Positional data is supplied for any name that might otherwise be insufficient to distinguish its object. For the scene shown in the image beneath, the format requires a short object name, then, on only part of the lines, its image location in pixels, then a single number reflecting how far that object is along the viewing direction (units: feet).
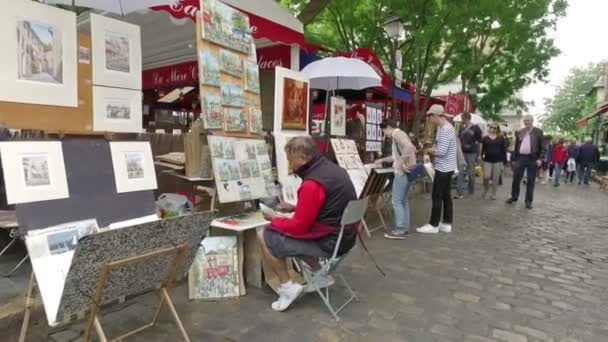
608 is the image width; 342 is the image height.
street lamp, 28.91
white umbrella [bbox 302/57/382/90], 19.79
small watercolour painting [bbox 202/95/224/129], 11.57
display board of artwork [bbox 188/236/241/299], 10.96
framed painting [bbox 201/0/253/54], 11.71
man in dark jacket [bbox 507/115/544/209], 26.43
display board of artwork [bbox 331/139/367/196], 19.20
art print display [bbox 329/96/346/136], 20.92
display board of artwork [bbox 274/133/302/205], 14.74
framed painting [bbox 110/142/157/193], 9.30
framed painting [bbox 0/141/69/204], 7.41
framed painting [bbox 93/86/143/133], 9.53
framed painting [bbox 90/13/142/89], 9.39
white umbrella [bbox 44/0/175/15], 11.51
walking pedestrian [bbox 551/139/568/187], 47.99
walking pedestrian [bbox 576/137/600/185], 49.06
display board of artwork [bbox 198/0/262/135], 11.62
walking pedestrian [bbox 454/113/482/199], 31.01
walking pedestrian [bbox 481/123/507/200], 30.01
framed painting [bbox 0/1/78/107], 7.86
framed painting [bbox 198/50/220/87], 11.46
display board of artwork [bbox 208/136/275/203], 11.70
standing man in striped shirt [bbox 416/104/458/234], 18.30
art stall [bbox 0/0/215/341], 6.93
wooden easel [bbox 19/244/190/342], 6.75
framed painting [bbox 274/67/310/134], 15.26
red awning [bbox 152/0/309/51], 15.02
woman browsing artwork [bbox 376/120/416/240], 17.61
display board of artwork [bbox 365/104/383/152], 23.91
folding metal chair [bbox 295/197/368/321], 9.66
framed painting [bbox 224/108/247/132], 12.34
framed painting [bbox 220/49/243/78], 12.25
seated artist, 9.68
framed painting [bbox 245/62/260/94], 13.26
